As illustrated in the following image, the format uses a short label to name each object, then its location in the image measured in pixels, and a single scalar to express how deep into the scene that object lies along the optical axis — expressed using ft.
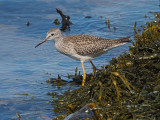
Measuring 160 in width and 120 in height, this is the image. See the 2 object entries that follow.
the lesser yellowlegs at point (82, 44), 42.60
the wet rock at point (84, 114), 27.12
